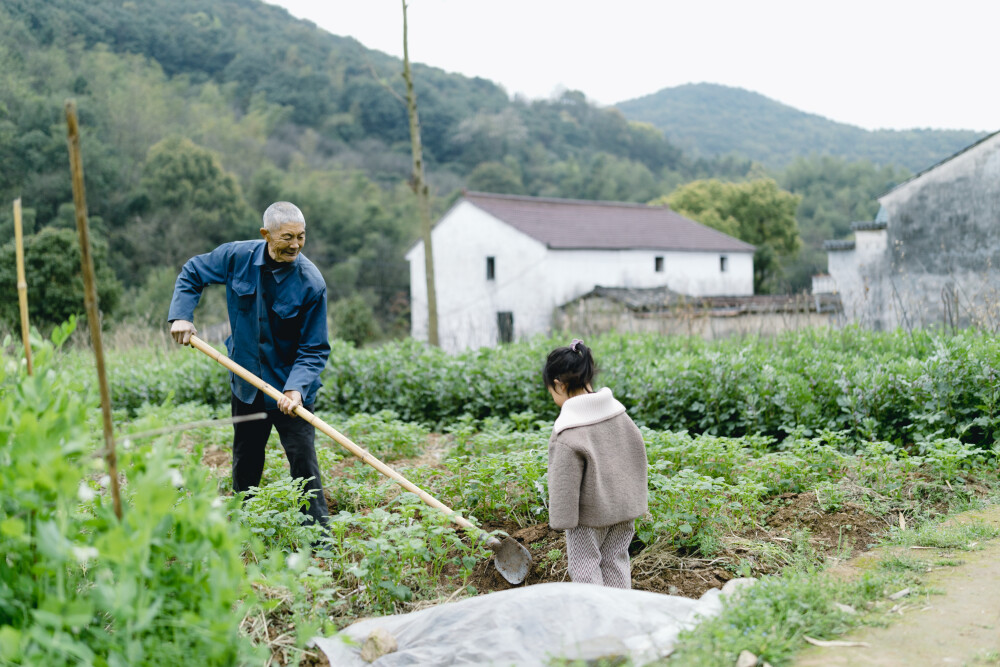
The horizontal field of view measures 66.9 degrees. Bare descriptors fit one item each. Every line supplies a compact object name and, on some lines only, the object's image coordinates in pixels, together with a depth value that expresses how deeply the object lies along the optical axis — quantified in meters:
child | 3.04
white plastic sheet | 2.35
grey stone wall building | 16.62
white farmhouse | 26.16
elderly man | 3.76
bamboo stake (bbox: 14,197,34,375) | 2.06
